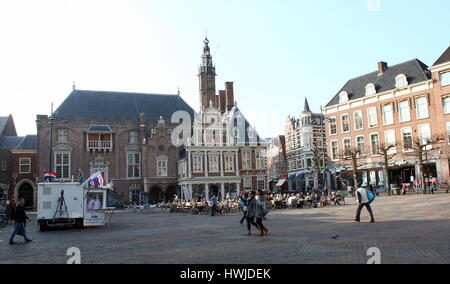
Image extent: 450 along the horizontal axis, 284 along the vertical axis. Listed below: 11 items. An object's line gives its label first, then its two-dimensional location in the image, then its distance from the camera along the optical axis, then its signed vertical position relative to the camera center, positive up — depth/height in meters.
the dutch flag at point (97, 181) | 19.96 +0.83
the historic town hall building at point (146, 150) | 47.69 +5.59
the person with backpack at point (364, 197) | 15.59 -0.49
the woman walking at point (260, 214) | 13.43 -0.86
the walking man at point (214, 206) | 25.61 -1.00
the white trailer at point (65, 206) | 18.38 -0.35
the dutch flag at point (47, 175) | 21.28 +1.32
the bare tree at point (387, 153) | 38.78 +3.32
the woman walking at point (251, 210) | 13.60 -0.71
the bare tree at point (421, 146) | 34.80 +3.64
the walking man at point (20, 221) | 13.77 -0.74
